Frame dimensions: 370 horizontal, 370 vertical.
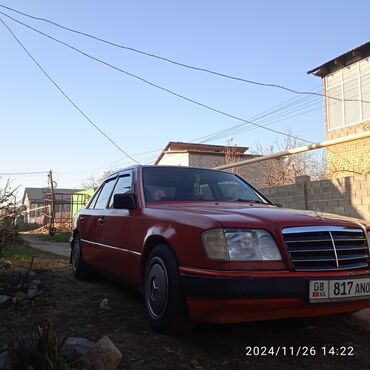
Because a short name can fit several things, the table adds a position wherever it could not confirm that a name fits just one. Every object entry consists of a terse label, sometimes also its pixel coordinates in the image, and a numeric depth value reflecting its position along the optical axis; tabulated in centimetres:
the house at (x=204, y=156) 3186
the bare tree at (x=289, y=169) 2596
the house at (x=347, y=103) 1997
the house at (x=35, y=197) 4636
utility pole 2277
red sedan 338
